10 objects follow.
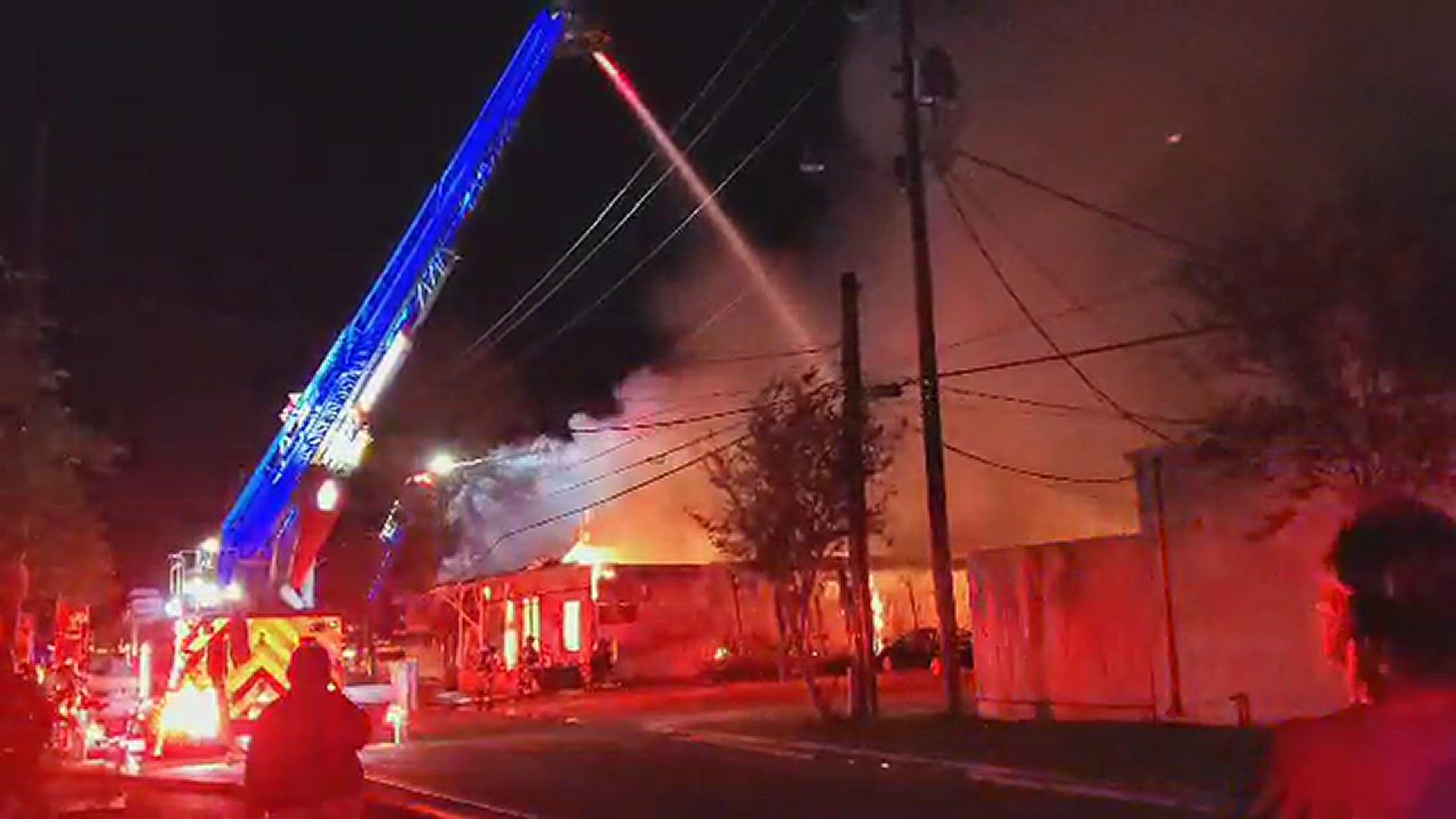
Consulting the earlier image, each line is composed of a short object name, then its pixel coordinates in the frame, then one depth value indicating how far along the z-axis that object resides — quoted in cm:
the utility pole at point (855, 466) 2302
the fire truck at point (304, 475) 1847
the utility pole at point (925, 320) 2127
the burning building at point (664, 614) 4072
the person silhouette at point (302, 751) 701
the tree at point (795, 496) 2428
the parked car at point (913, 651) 4138
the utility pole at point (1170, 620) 2009
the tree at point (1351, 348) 1488
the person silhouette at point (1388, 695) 203
